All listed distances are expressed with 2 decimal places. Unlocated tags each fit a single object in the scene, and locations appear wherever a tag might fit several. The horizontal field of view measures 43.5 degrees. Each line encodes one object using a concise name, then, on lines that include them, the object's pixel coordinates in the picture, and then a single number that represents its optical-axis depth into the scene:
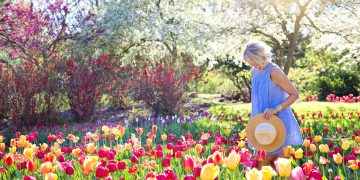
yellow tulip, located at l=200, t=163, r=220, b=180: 1.97
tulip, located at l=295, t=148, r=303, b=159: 3.23
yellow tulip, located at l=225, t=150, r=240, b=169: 2.51
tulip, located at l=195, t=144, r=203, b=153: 3.35
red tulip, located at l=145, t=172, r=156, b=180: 2.23
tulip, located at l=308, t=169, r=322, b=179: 2.18
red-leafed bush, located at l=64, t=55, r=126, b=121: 9.56
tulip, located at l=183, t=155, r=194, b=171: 2.59
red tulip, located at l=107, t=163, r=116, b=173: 2.81
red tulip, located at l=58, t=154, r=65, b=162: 3.35
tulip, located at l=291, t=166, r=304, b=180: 1.97
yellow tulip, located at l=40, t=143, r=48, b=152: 3.71
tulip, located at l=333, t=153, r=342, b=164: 2.85
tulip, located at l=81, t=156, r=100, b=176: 2.53
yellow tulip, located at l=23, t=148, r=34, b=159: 3.22
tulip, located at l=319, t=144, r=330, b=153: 3.35
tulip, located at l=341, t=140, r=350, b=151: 3.47
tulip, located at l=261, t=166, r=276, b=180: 1.96
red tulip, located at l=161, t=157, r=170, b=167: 3.00
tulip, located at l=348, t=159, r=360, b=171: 2.75
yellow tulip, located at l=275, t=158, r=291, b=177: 2.20
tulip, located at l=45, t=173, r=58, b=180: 2.20
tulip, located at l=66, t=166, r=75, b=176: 2.76
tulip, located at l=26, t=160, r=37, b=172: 2.93
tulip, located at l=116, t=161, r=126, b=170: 2.90
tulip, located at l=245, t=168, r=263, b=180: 1.80
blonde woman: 3.60
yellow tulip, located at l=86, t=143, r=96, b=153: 3.51
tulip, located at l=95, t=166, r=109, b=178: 2.55
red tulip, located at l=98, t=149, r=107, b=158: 3.34
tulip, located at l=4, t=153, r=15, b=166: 3.14
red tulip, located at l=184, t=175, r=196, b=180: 2.11
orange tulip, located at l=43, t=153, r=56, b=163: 3.11
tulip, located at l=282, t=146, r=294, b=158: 3.38
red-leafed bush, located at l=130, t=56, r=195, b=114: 9.34
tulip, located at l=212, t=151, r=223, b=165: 2.61
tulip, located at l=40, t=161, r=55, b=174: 2.68
